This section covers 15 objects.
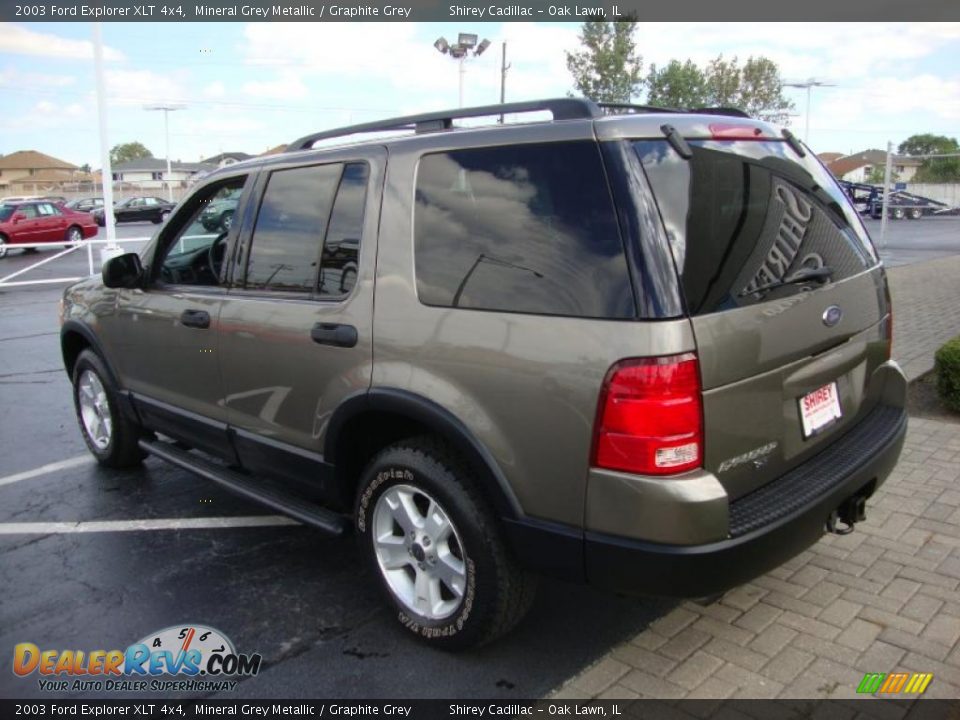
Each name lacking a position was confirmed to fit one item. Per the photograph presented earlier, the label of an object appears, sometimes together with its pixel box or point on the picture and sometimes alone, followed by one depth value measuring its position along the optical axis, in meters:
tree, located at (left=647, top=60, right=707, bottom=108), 59.94
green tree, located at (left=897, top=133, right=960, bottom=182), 63.34
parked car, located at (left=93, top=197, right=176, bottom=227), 39.53
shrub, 5.38
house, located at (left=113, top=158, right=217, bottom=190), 89.43
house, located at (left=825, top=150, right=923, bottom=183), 86.54
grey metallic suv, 2.32
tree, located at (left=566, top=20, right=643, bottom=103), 56.69
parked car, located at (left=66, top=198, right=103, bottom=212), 40.34
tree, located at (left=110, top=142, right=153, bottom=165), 137.00
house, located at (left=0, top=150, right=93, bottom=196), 88.94
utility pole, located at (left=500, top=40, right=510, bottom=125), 41.03
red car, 23.52
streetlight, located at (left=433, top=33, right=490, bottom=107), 22.25
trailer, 40.75
